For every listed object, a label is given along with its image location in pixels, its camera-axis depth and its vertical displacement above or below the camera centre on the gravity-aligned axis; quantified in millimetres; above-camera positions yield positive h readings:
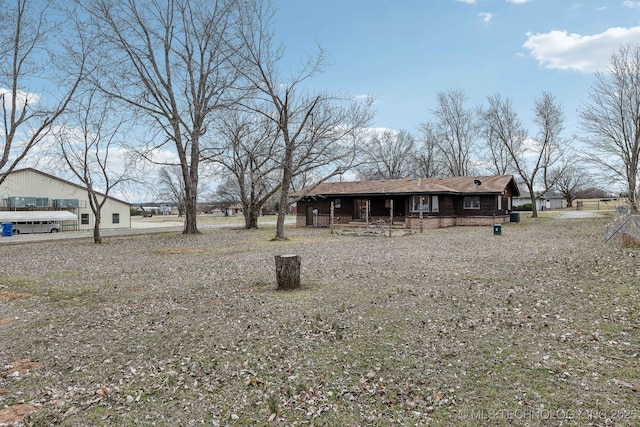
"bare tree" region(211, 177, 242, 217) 45734 +3004
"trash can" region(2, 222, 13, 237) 28844 -772
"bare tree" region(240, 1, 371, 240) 20875 +4809
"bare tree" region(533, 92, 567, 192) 37656 +8337
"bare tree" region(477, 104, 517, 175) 41156 +6500
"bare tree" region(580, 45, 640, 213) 27305 +6225
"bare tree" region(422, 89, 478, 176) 45375 +9173
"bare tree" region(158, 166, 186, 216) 63969 +5113
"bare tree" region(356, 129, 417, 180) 50562 +7690
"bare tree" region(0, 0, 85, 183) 14164 +4757
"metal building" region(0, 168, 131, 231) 32062 +1390
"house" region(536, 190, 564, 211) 72738 +1667
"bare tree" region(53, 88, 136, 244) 19308 +3058
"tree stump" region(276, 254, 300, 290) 8547 -1315
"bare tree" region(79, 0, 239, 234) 22203 +8295
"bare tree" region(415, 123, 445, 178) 48656 +6574
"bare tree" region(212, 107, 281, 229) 24156 +4170
